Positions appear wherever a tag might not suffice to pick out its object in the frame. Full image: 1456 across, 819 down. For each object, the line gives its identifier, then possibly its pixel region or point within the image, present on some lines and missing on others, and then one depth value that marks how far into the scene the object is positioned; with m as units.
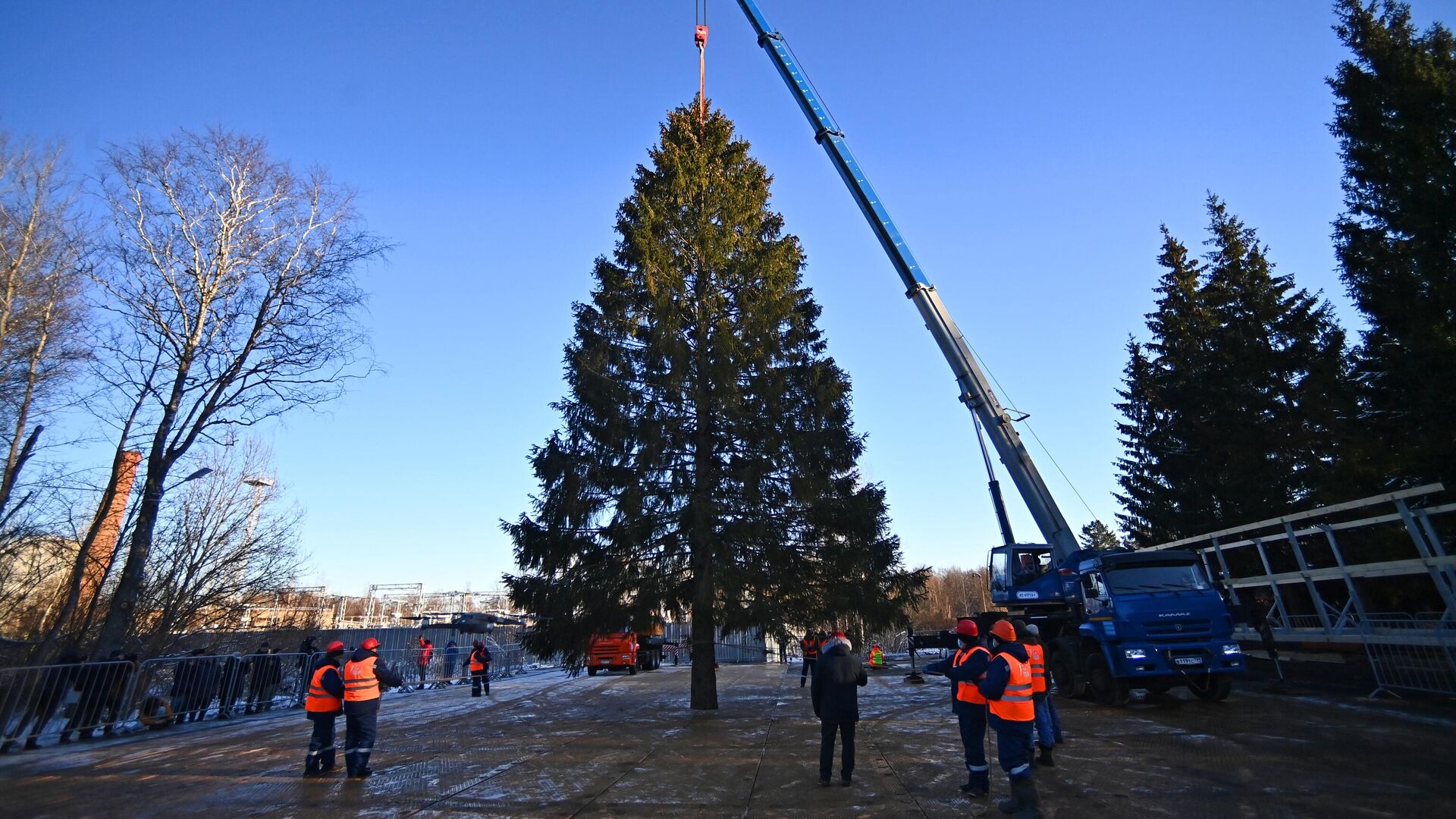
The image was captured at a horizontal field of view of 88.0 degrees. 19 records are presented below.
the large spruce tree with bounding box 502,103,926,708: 15.25
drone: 28.89
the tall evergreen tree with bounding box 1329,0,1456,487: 14.47
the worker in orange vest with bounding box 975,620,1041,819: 6.70
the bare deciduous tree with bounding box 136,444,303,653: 19.25
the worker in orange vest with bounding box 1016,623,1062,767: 8.30
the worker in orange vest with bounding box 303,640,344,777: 9.27
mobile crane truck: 12.97
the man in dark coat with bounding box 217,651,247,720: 16.71
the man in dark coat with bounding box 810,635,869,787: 7.90
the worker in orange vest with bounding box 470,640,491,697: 20.89
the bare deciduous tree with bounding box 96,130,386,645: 15.59
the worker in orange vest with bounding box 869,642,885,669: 30.06
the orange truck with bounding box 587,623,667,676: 29.23
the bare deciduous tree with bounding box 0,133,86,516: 15.07
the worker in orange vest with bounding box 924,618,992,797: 7.36
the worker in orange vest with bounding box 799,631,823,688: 18.70
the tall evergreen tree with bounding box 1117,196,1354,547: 22.97
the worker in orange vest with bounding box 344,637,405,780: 8.95
